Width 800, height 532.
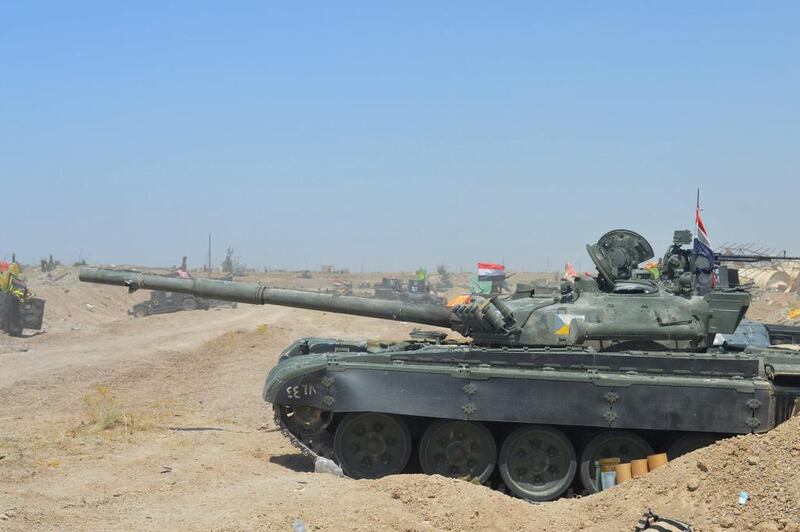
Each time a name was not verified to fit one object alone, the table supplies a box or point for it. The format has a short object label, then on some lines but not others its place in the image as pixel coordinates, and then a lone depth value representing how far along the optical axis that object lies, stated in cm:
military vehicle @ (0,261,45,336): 3519
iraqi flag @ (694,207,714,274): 2210
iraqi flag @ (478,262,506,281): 5234
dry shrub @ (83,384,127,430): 1631
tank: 1326
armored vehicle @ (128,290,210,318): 4872
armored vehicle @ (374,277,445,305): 5233
